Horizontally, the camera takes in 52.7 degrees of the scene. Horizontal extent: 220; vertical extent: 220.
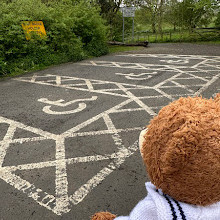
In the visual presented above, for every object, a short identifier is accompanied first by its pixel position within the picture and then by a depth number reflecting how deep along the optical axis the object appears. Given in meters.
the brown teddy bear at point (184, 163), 1.04
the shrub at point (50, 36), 9.13
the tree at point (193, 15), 25.36
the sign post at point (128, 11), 18.92
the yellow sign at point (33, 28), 9.77
